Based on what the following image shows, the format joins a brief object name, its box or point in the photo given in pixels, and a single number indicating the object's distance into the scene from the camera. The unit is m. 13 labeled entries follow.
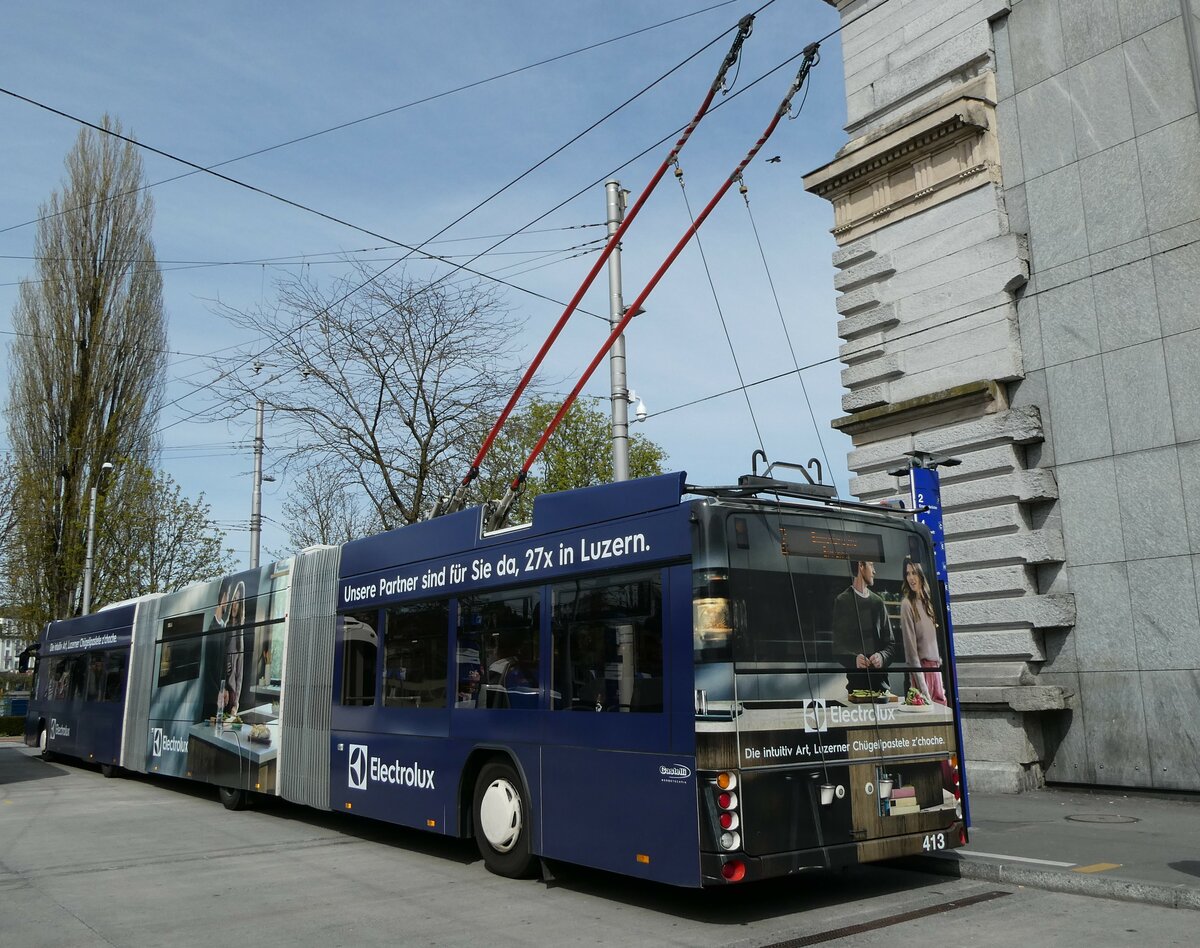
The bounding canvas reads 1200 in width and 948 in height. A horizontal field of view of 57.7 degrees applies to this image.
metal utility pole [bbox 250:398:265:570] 24.81
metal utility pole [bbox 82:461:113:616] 33.00
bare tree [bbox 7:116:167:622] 38.47
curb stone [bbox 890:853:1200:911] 7.24
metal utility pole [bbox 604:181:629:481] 12.91
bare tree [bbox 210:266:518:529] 19.67
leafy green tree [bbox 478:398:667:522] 29.34
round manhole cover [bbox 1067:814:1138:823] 10.36
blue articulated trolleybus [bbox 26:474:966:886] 7.13
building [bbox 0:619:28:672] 43.30
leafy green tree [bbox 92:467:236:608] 39.16
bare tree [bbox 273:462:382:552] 35.81
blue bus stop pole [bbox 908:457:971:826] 9.90
